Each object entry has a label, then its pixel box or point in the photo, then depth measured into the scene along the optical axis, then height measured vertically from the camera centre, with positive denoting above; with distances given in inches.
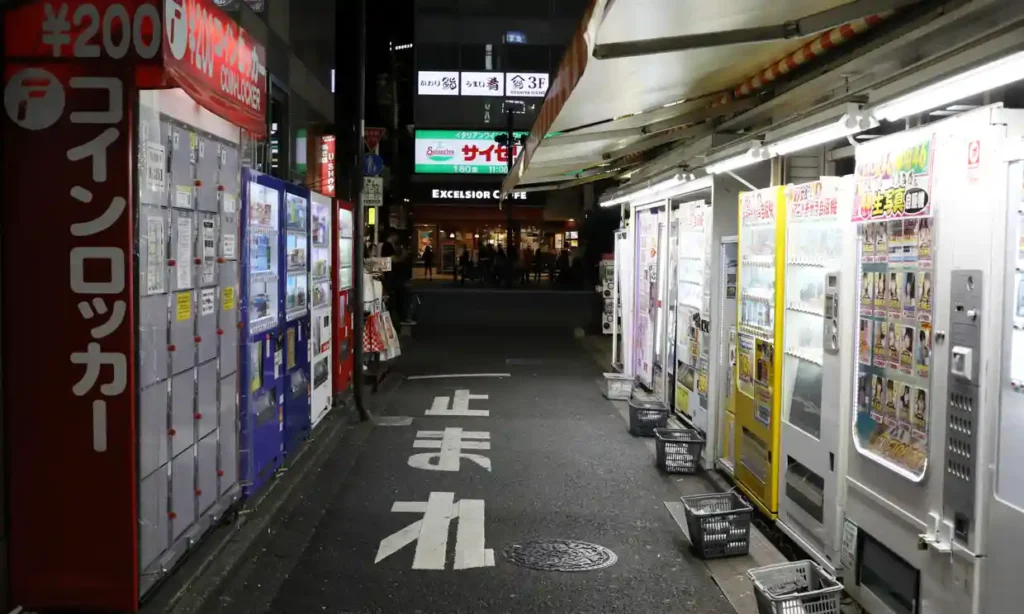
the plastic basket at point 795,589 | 185.6 -71.4
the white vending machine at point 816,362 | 229.1 -25.7
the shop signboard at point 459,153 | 1261.1 +166.7
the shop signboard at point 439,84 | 1395.2 +292.0
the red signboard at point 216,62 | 200.1 +53.2
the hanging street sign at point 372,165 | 591.2 +69.3
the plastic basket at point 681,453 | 357.4 -74.2
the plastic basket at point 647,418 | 430.3 -72.2
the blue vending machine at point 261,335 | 294.0 -24.6
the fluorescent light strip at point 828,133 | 196.5 +34.5
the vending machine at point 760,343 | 274.7 -23.9
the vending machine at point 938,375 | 160.7 -20.8
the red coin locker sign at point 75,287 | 195.0 -5.1
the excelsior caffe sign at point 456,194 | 1453.0 +123.3
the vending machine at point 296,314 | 357.1 -19.7
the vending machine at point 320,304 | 414.9 -18.1
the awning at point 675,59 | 187.8 +55.4
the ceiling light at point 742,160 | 263.1 +36.3
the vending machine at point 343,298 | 479.8 -17.0
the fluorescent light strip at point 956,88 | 146.3 +34.2
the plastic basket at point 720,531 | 260.5 -77.4
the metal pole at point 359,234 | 467.2 +18.3
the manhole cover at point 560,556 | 257.1 -86.2
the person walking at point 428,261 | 1581.0 +13.2
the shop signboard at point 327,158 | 656.4 +81.6
